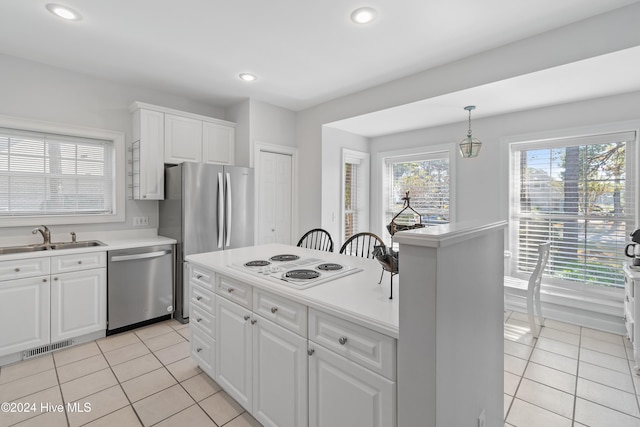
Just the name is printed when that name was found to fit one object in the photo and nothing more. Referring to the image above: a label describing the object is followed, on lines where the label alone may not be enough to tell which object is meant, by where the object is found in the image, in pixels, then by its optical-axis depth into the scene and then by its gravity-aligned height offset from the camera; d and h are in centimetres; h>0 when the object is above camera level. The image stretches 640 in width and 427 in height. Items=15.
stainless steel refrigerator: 329 -1
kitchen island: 114 -65
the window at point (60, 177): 288 +35
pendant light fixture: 342 +76
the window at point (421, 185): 438 +41
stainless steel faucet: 293 -25
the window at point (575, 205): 313 +7
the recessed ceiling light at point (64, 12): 212 +147
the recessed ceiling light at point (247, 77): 328 +152
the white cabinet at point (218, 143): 390 +91
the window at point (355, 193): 482 +30
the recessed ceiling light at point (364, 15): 217 +148
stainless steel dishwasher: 296 -81
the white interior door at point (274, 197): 416 +19
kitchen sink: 276 -37
